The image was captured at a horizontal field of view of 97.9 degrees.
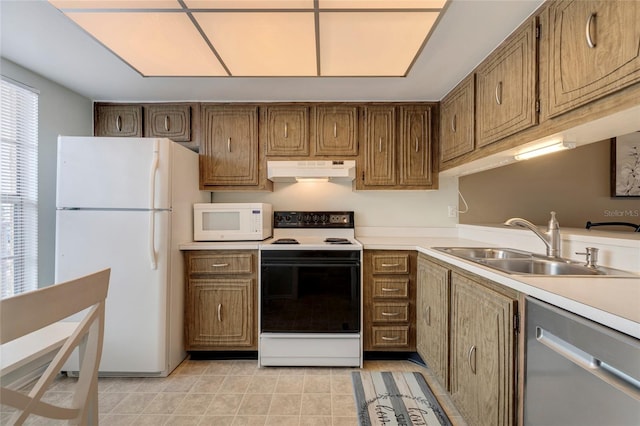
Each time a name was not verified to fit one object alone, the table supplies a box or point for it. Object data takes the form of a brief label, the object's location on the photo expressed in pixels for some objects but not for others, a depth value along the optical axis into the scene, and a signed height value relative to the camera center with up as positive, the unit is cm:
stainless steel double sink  125 -26
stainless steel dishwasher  67 -44
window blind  191 +17
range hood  238 +38
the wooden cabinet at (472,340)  111 -63
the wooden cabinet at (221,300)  218 -69
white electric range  211 -70
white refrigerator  193 -15
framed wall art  233 +43
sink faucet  152 -12
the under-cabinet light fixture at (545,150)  136 +34
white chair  62 -39
